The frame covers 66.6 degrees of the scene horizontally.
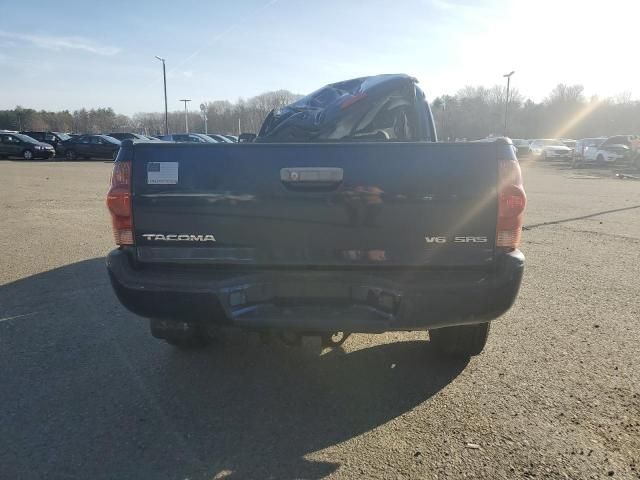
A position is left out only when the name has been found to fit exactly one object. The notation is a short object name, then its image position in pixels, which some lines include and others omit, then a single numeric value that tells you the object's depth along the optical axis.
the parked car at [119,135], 36.54
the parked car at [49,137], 36.35
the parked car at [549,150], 39.94
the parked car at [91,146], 33.53
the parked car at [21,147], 31.64
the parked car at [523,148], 39.51
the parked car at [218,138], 34.30
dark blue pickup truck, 2.66
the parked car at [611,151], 31.31
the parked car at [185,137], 29.20
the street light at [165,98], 53.22
